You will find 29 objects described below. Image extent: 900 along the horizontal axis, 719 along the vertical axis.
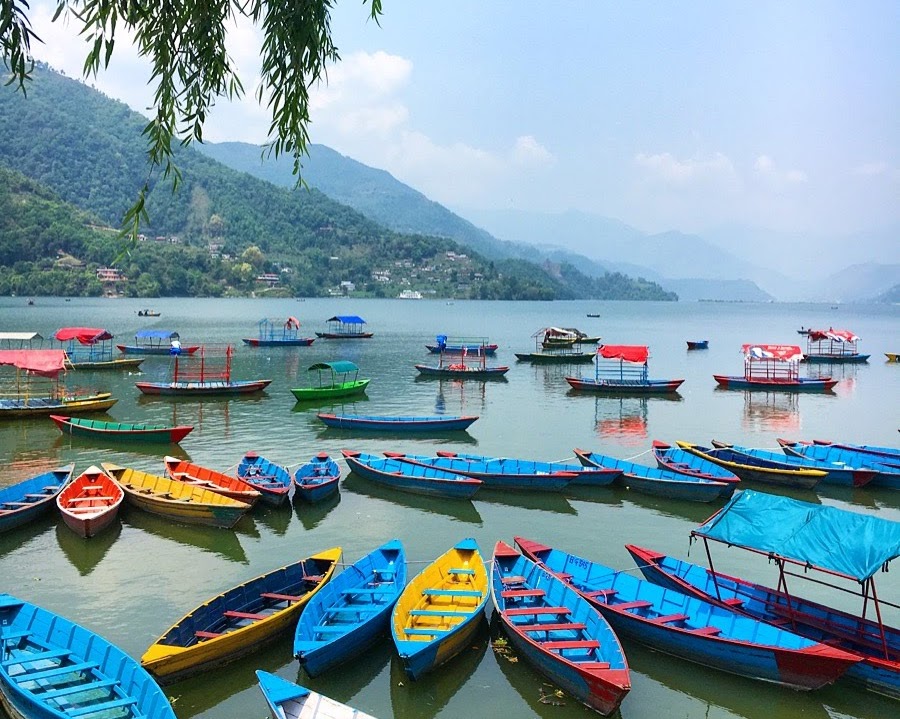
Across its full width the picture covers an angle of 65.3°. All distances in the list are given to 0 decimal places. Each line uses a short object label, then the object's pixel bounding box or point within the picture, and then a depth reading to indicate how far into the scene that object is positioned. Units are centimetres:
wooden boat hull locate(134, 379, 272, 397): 4453
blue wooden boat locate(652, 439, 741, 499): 2478
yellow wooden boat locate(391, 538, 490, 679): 1276
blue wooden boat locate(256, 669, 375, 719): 1057
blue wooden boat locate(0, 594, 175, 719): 1060
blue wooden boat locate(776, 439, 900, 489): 2730
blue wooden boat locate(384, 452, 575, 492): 2484
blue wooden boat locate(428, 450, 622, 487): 2550
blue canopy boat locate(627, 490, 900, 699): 1285
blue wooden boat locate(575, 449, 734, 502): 2412
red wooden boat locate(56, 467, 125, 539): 1959
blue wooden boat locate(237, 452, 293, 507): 2228
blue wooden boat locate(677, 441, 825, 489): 2539
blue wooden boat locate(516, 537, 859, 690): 1255
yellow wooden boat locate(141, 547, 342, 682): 1238
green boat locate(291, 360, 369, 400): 4253
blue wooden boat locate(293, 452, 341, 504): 2303
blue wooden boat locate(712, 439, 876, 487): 2608
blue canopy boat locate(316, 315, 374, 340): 8012
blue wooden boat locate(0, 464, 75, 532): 2012
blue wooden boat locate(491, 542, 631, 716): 1203
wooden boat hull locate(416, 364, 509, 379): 5619
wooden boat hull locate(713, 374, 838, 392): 5231
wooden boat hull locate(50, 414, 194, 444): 3094
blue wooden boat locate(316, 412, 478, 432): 3497
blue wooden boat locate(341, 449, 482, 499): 2400
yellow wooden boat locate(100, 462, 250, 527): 2031
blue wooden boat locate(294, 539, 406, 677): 1286
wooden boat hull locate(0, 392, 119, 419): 3600
